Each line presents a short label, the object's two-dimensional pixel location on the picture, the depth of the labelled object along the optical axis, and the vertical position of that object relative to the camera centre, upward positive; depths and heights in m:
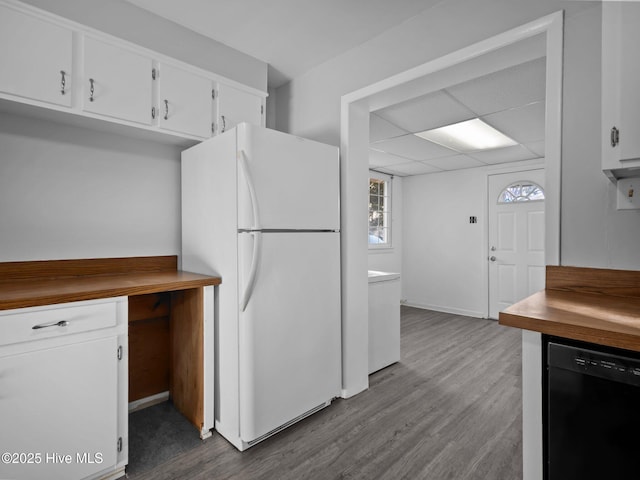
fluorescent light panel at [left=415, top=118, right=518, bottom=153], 3.28 +1.05
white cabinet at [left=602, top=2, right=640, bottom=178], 1.19 +0.54
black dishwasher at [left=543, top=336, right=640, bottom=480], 0.99 -0.53
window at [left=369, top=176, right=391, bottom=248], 5.51 +0.40
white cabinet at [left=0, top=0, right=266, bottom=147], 1.64 +0.87
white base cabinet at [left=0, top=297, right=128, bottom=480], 1.37 -0.66
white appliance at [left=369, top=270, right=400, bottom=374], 2.96 -0.74
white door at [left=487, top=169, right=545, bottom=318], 4.57 -0.02
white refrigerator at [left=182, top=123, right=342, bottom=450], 1.87 -0.18
